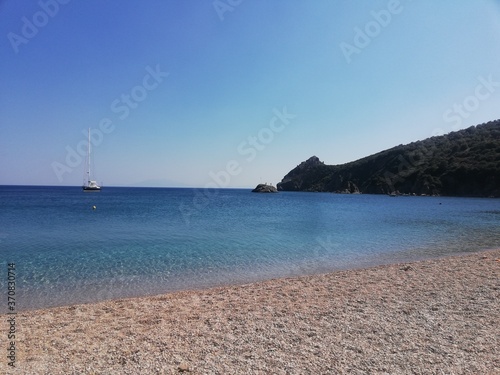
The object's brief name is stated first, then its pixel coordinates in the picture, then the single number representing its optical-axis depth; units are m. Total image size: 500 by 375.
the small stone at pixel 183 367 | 5.17
